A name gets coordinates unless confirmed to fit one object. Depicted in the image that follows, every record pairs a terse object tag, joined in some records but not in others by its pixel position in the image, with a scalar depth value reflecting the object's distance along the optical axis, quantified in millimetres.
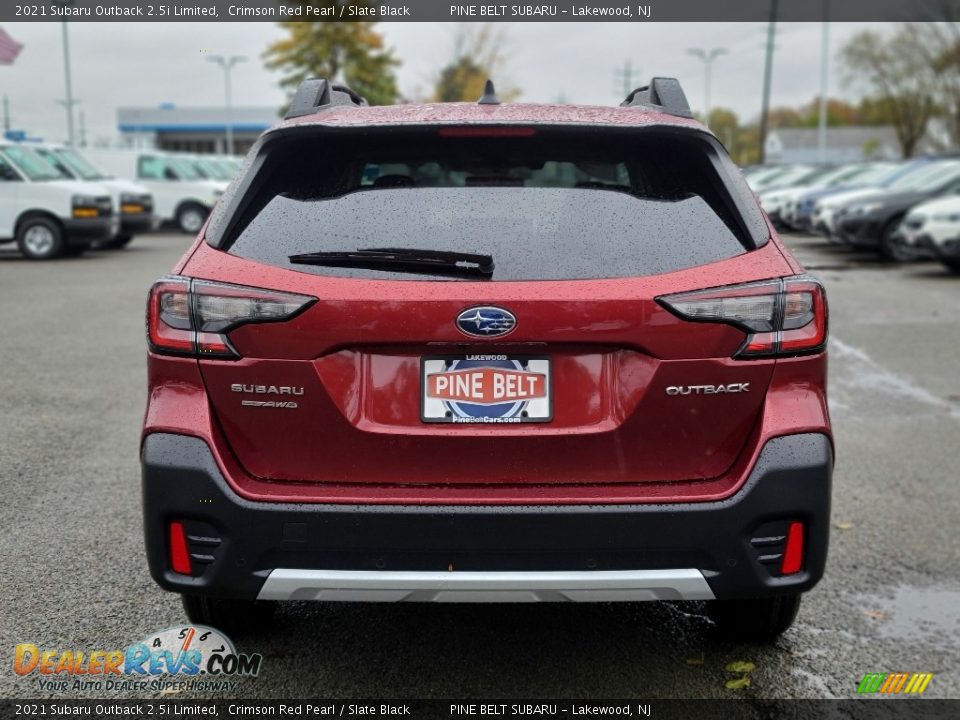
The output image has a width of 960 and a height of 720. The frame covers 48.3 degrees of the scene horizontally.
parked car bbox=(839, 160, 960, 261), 18172
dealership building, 90438
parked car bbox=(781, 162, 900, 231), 23062
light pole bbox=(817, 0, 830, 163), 55594
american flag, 21467
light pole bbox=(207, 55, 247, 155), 64125
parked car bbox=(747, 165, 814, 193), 31031
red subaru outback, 2799
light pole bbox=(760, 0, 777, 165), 56188
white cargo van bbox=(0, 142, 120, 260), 18219
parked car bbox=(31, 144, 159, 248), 19375
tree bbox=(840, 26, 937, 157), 67438
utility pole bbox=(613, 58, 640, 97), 95625
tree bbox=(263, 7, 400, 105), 52906
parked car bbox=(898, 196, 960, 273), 15609
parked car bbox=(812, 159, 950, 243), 19172
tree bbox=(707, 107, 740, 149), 134850
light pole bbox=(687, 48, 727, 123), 75850
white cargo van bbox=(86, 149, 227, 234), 26406
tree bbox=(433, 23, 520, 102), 44500
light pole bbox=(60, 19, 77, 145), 42062
